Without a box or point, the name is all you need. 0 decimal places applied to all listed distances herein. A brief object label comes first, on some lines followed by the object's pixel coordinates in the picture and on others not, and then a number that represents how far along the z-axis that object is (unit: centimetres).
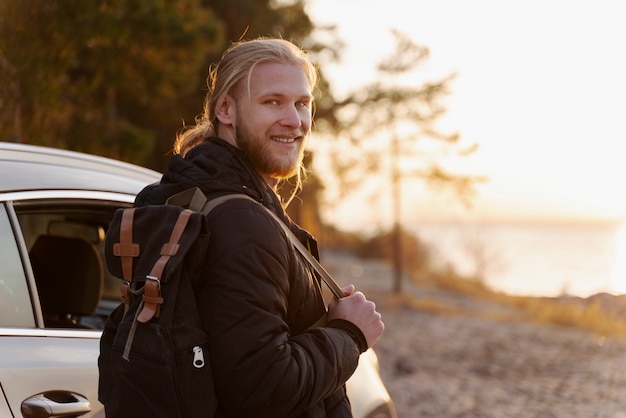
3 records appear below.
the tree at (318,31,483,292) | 1994
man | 202
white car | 235
